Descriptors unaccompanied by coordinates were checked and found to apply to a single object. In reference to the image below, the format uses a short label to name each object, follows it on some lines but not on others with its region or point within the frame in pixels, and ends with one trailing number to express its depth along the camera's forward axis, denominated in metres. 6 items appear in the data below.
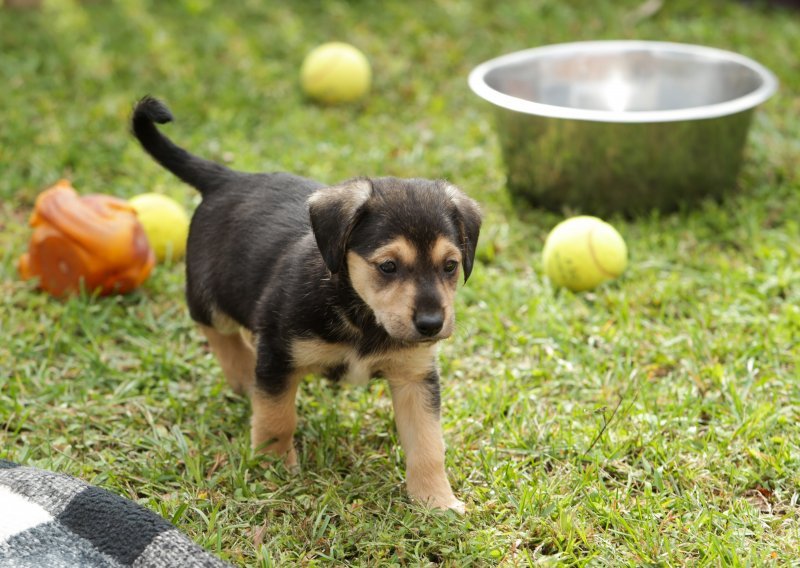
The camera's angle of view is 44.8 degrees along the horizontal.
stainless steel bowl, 4.95
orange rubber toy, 4.20
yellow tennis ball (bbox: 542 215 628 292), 4.38
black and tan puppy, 2.78
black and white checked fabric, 2.54
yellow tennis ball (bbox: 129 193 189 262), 4.67
